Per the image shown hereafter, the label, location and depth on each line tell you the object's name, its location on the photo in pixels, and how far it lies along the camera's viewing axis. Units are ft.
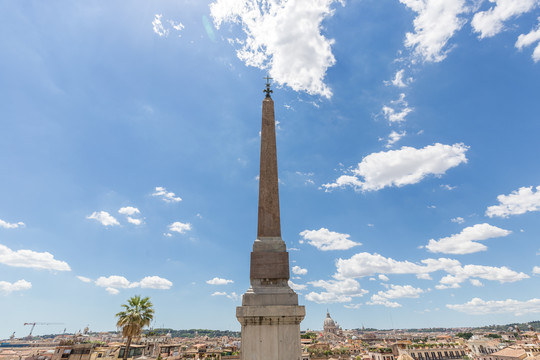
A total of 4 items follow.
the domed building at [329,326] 546.01
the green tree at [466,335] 531.87
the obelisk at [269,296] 19.95
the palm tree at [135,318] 67.92
